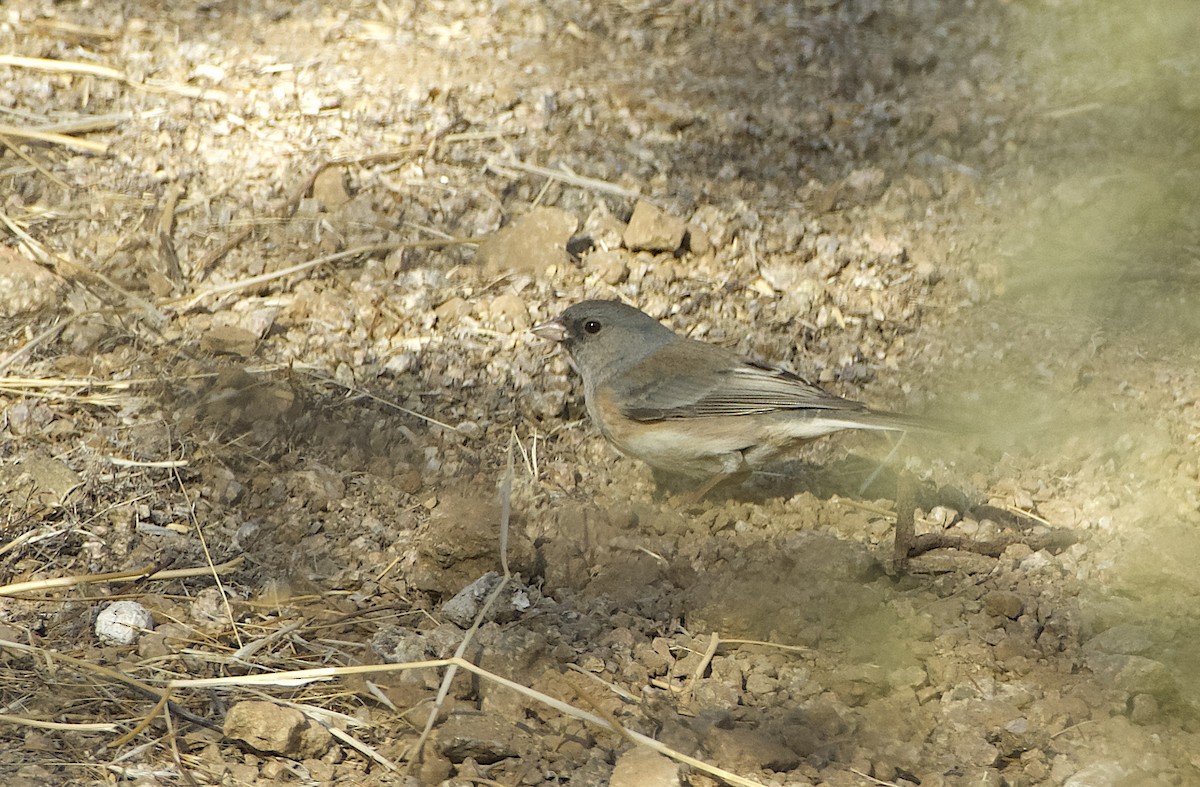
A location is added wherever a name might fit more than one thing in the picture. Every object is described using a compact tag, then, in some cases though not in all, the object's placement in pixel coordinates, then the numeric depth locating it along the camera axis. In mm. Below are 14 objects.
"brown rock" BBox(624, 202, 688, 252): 11055
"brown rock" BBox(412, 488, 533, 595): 8039
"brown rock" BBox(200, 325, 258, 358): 10031
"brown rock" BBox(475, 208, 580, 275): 11094
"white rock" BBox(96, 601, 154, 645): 7430
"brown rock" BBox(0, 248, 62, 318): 10109
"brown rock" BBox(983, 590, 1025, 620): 7500
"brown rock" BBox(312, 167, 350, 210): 11586
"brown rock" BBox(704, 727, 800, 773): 6371
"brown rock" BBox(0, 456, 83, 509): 8453
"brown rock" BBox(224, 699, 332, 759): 6434
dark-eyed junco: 9234
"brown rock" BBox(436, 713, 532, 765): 6434
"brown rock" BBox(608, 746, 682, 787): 6055
